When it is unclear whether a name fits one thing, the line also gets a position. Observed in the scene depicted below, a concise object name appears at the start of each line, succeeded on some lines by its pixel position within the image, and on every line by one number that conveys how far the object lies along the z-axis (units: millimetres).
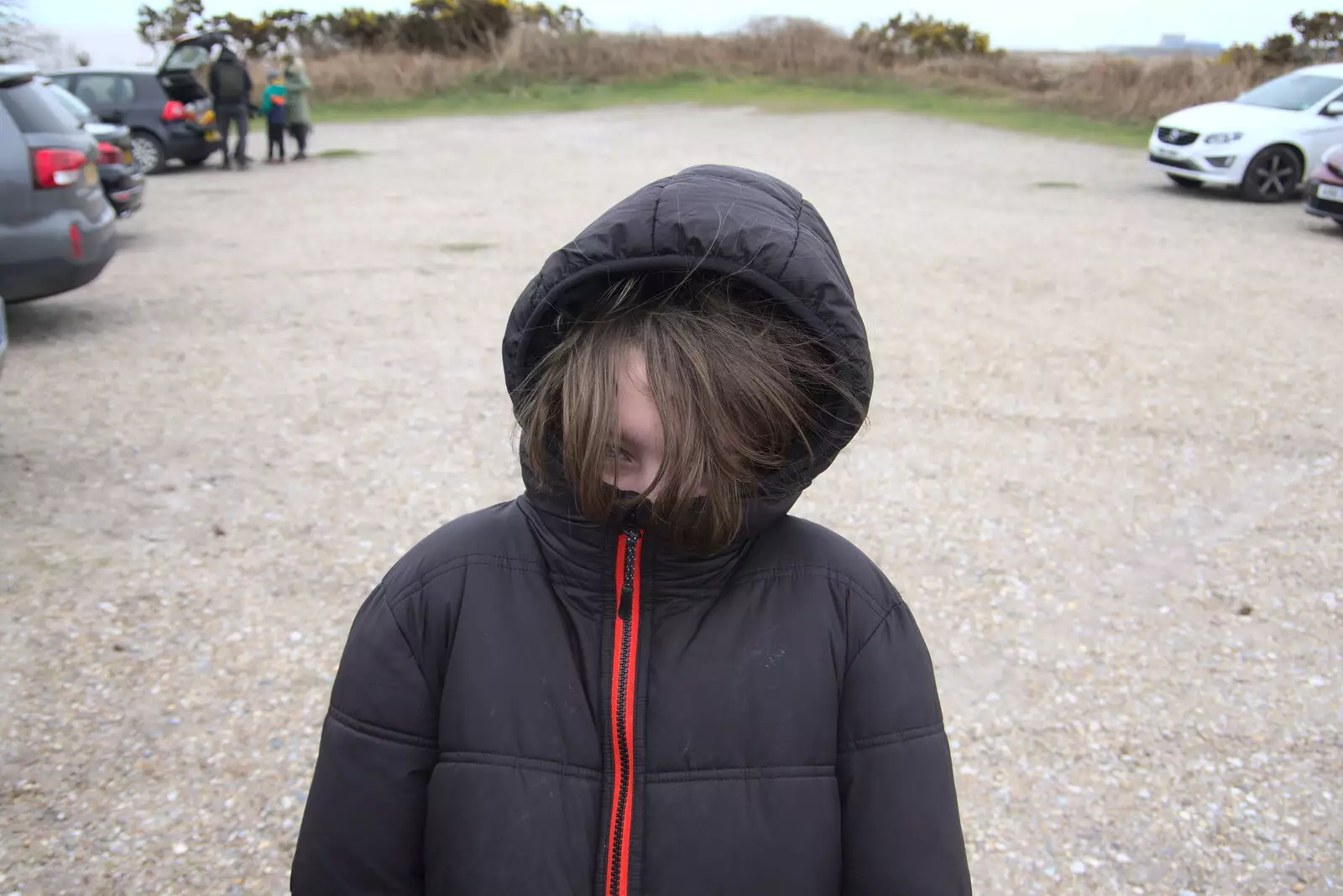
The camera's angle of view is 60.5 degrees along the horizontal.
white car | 13250
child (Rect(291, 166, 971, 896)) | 1376
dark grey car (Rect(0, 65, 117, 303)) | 6750
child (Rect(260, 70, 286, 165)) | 17125
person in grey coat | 17609
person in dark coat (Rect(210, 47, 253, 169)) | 16250
